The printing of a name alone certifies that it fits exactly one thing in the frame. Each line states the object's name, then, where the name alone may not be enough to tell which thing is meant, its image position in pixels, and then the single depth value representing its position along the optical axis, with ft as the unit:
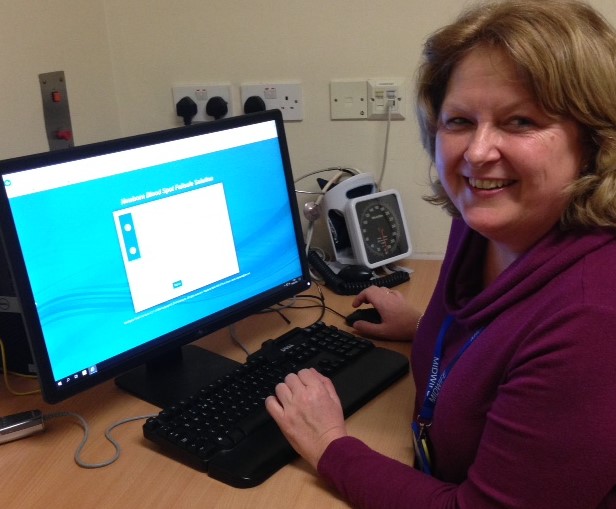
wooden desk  3.22
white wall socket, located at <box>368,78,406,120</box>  5.70
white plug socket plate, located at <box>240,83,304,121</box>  5.86
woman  2.68
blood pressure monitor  5.63
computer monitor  3.39
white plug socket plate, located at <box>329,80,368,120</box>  5.75
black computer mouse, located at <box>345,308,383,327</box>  4.83
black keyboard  3.39
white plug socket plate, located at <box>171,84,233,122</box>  6.00
